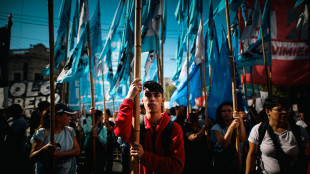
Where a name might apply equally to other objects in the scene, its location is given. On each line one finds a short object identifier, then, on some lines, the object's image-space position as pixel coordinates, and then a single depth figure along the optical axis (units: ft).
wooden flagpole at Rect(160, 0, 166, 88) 17.90
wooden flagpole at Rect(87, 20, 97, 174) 14.62
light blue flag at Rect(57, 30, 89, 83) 16.40
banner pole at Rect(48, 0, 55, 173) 8.16
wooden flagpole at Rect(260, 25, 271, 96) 15.79
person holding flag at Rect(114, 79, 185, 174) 5.74
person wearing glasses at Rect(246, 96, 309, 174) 8.51
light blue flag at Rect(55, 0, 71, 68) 17.88
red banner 24.06
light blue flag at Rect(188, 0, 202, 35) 18.07
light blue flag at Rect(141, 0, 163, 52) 17.07
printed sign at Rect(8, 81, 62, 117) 47.01
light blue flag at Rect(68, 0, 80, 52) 18.71
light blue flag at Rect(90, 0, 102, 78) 20.95
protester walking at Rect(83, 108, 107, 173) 16.44
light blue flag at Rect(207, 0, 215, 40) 16.91
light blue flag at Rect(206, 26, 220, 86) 20.39
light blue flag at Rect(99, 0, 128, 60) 22.76
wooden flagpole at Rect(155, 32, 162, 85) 17.92
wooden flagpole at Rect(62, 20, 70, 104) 17.74
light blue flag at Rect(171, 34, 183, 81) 25.20
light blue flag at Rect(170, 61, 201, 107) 23.88
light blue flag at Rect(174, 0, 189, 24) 19.87
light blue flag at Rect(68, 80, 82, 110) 29.76
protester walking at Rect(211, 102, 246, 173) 10.09
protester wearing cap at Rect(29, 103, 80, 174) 8.53
